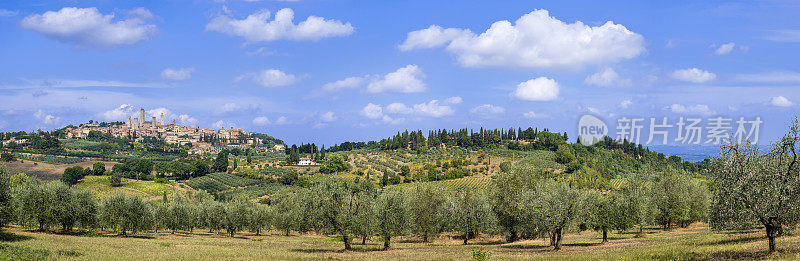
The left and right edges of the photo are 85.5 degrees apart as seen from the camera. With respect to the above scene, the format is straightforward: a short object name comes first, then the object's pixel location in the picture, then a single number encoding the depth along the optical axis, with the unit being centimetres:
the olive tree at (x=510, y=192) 7050
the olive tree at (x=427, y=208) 7788
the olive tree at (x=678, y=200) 7725
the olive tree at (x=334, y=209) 5606
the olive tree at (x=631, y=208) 6384
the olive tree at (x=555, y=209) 5053
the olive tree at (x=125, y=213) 7400
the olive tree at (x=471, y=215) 7000
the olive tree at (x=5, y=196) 4844
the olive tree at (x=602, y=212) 5822
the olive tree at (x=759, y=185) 2927
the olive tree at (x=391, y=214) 5841
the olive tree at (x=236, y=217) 9956
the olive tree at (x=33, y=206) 6438
